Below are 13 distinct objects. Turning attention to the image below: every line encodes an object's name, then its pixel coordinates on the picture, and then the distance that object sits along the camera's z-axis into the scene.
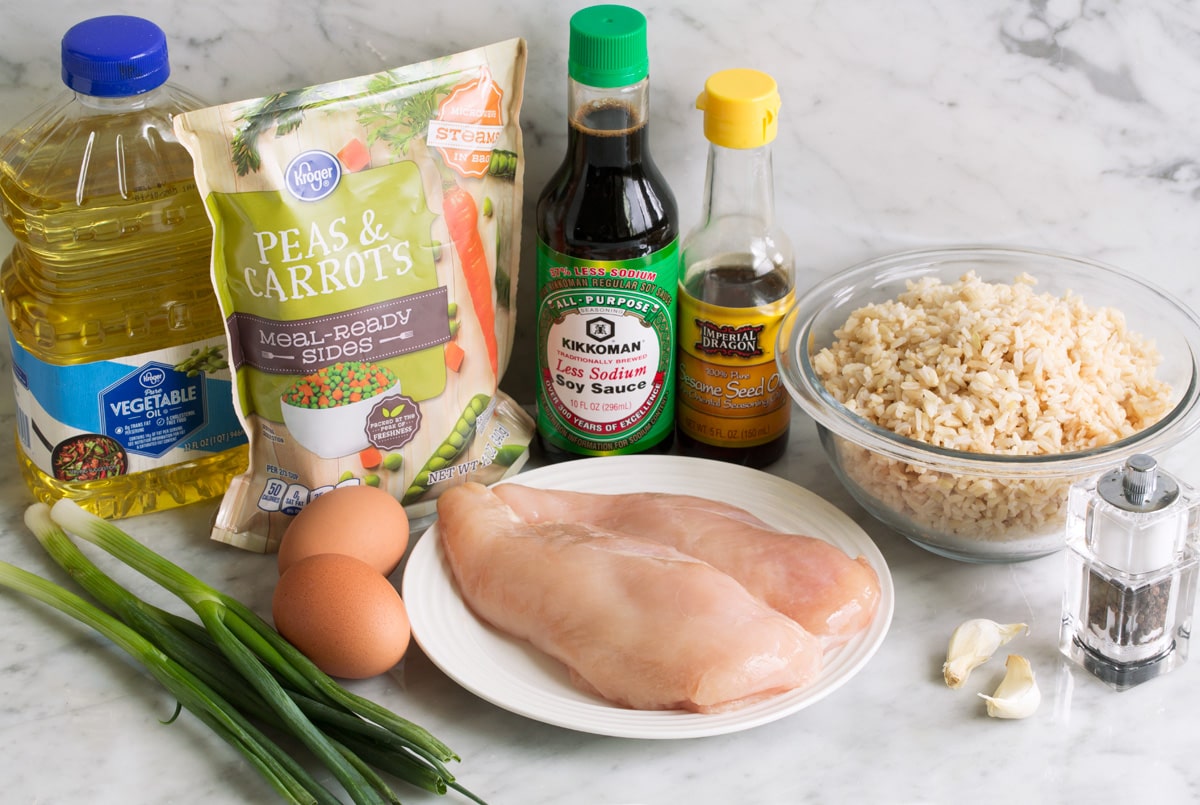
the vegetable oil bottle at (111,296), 1.25
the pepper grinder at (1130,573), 1.10
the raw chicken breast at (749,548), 1.17
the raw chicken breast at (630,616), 1.09
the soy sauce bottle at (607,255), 1.24
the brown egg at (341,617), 1.12
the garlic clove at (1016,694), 1.12
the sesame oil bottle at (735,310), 1.35
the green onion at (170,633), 1.06
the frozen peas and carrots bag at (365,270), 1.22
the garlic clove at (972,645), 1.17
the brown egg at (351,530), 1.22
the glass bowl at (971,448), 1.19
